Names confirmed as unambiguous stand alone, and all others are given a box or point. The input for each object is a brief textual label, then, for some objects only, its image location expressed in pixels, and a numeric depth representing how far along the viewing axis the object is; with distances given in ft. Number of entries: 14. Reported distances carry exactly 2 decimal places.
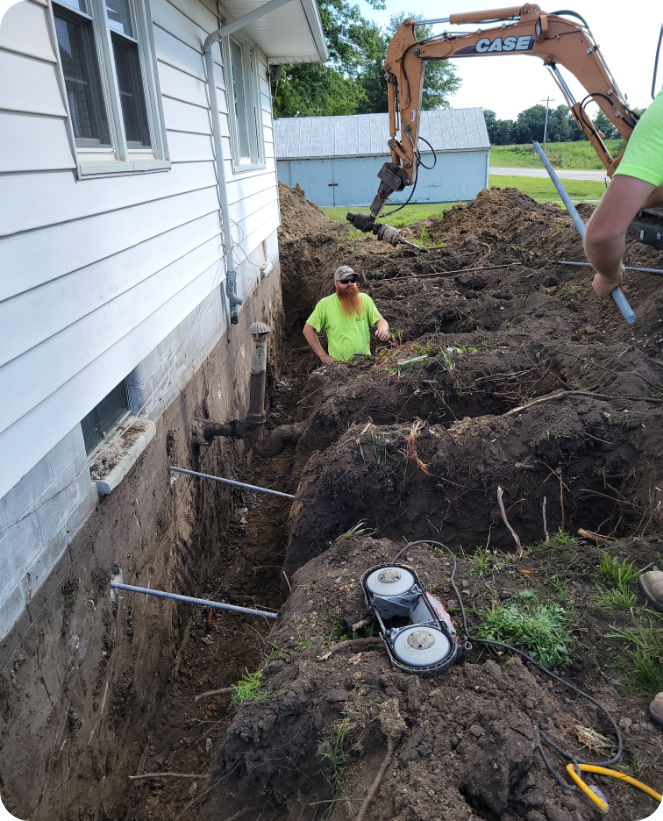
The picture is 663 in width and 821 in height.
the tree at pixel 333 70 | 74.49
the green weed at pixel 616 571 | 9.95
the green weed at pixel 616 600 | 9.37
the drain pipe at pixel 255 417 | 16.06
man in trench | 21.21
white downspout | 18.08
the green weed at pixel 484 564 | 10.72
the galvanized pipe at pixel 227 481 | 14.39
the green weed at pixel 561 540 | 11.50
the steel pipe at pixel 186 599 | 10.76
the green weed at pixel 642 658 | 8.05
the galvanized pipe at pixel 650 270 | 22.21
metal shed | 88.12
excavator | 23.76
